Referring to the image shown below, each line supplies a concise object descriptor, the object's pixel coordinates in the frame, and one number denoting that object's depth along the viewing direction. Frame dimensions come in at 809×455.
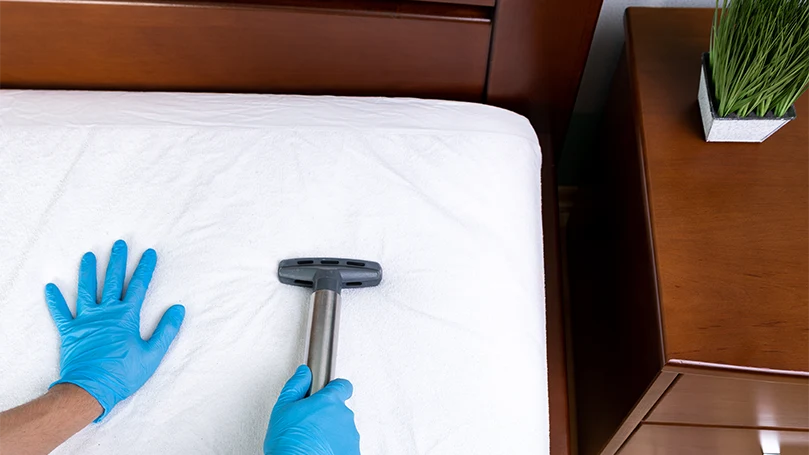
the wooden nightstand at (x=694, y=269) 0.68
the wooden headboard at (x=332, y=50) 0.82
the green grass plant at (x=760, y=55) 0.66
